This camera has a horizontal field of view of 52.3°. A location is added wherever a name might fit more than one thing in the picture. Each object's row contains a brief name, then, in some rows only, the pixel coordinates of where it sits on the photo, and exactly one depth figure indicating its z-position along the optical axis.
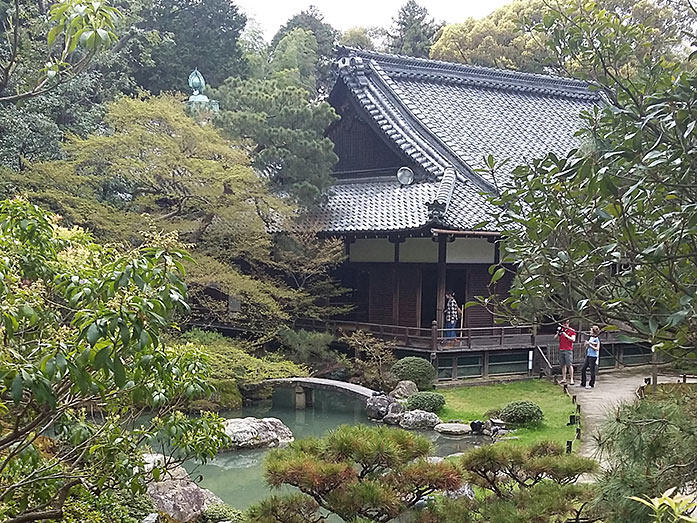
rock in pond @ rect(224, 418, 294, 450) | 10.45
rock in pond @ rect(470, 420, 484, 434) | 11.16
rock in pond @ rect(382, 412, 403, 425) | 11.68
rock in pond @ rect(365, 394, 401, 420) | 11.94
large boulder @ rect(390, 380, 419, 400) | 12.77
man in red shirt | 13.89
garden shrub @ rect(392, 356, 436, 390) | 13.42
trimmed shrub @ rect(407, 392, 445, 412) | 12.20
